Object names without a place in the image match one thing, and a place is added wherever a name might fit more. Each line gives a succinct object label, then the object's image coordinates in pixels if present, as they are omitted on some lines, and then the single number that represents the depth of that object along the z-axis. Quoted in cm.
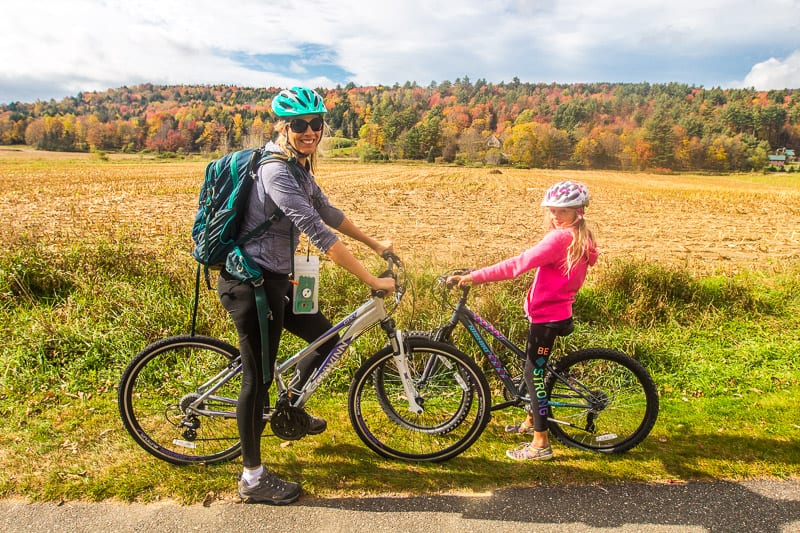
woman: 249
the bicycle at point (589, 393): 332
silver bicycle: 312
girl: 298
